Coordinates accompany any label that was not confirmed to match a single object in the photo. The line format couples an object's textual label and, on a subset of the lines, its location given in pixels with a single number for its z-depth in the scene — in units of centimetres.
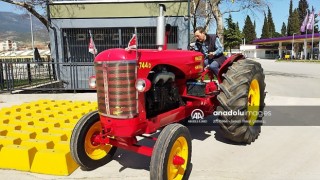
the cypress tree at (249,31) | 9331
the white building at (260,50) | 7131
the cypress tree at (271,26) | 9294
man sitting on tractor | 516
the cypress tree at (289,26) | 7621
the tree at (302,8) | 7756
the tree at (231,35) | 5822
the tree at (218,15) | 1820
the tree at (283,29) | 9471
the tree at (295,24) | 7431
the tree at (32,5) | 1478
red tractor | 329
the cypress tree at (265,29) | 9025
